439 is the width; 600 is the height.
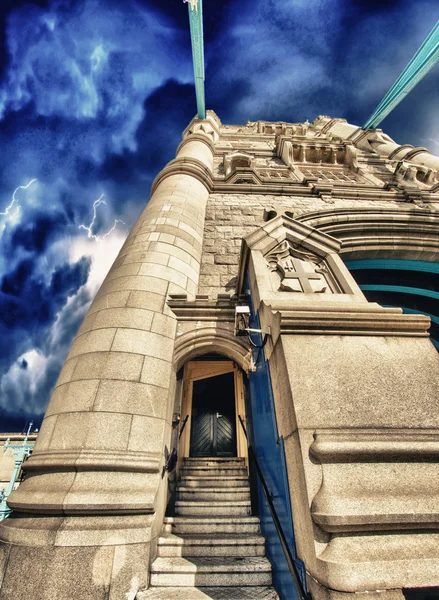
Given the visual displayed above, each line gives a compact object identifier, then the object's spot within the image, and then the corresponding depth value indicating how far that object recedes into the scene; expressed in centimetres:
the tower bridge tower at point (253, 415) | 168
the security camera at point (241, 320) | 412
